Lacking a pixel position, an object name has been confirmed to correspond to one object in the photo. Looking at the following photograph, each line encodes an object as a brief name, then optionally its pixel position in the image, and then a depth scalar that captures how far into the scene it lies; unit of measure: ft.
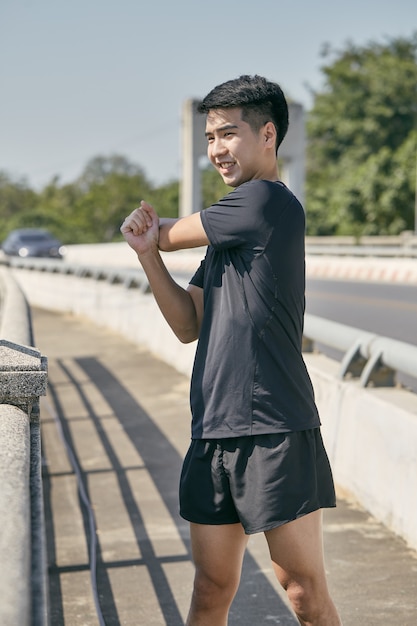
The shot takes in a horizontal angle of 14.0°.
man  16.05
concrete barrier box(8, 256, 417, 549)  27.60
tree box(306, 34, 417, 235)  231.54
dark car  220.29
